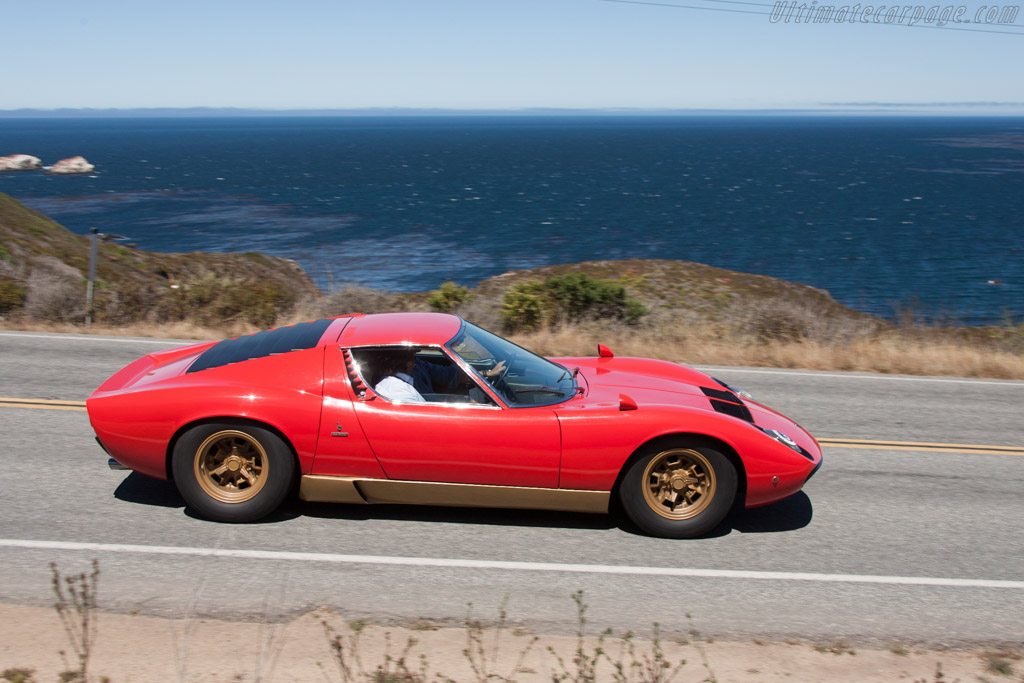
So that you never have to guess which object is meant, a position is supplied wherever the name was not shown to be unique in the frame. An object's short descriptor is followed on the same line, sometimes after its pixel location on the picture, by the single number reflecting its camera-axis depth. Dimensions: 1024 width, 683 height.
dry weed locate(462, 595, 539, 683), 3.81
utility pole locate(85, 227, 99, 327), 13.12
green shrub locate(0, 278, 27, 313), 13.78
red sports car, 5.26
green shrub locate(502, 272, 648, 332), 14.71
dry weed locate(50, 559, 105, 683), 3.66
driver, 5.39
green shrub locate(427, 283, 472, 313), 15.52
